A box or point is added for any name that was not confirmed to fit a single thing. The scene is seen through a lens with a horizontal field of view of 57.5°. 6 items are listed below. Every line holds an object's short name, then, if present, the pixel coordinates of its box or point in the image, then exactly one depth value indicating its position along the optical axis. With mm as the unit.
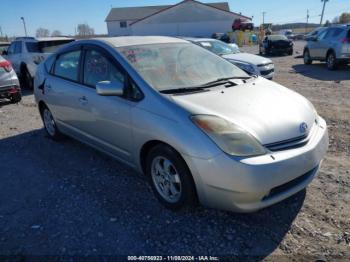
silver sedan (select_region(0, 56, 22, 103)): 8125
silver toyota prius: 2631
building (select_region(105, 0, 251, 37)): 46031
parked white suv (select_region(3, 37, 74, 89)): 10320
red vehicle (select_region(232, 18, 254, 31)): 40375
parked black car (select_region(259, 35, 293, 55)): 22531
